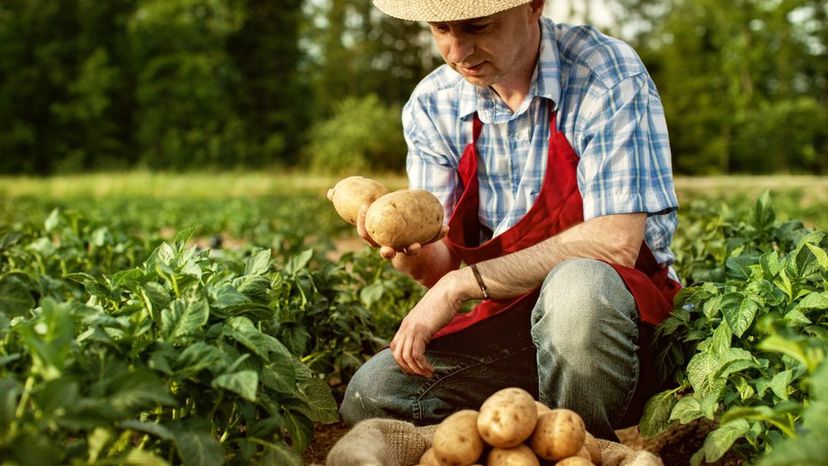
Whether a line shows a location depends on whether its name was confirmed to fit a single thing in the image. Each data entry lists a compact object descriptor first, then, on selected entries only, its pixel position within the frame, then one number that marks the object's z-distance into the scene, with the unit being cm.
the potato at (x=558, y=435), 207
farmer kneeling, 256
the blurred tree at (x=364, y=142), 2348
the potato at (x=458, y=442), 209
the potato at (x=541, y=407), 223
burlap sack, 211
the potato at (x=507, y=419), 205
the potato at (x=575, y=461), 204
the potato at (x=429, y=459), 222
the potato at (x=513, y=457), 205
